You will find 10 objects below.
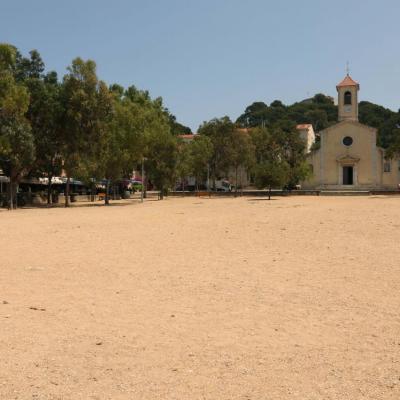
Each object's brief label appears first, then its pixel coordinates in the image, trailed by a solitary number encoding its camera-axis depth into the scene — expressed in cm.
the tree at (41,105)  3966
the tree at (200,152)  6944
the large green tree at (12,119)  3209
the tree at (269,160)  5400
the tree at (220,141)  7056
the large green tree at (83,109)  4000
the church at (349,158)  7150
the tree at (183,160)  5712
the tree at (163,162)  5438
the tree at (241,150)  6950
